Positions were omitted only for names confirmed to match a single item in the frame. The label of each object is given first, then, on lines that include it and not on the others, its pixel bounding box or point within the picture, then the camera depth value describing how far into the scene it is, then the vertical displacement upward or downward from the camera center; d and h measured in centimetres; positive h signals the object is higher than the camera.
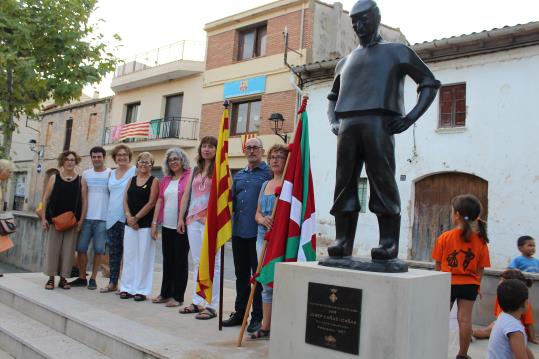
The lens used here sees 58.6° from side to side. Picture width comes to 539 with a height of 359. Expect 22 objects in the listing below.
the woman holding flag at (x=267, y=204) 420 +17
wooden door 1177 +80
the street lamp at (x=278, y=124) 1491 +321
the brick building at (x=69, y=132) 2403 +400
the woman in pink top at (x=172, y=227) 526 -14
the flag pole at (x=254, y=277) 385 -48
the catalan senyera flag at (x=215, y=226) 453 -7
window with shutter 1190 +328
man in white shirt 600 -4
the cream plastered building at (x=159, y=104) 1927 +482
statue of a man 333 +80
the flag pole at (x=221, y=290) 432 -65
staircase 375 -108
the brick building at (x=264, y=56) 1603 +590
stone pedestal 278 -51
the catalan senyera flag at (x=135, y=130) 2062 +355
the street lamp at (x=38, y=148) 2784 +325
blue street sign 1675 +480
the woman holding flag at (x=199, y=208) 498 +9
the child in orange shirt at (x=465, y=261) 412 -20
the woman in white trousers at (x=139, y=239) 552 -31
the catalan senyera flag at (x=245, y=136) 1695 +301
